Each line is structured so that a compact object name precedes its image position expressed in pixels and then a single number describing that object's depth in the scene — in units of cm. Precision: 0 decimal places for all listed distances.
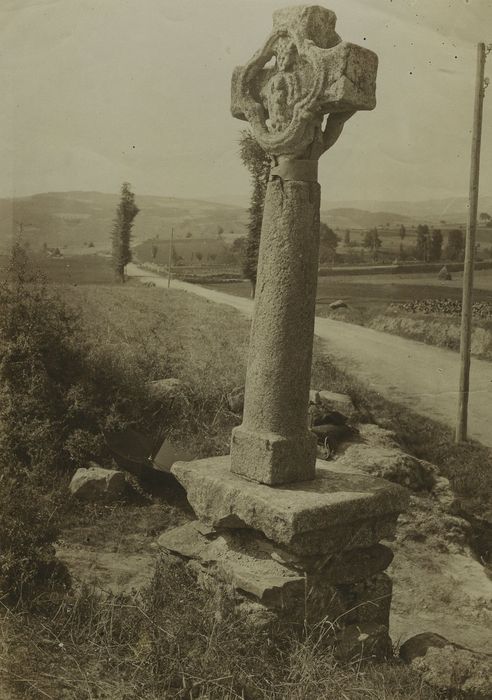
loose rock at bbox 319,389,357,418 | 924
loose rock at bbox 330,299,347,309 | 1152
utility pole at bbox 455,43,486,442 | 921
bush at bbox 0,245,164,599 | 717
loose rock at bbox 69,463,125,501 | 686
